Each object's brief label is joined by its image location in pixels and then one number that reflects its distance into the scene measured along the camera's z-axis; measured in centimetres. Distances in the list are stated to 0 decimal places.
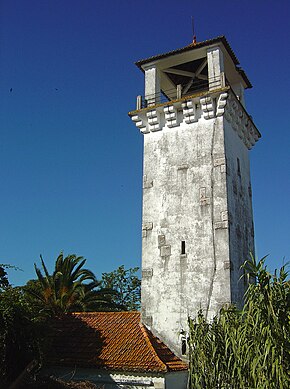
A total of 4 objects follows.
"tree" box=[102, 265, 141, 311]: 3619
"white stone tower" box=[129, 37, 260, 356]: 1418
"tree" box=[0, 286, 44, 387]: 1261
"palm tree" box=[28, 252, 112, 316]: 2022
